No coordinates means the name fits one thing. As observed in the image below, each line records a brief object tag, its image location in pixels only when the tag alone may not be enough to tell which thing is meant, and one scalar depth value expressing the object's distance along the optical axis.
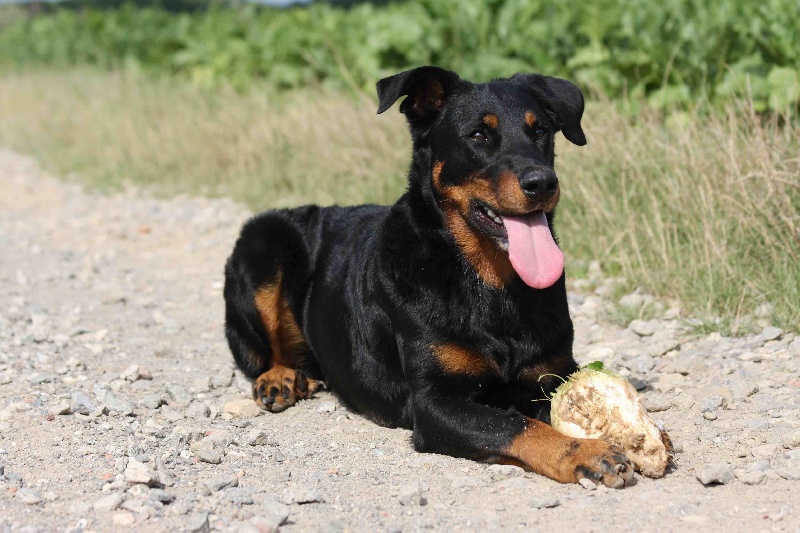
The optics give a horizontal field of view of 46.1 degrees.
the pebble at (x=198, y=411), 4.98
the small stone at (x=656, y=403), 4.88
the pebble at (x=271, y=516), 3.45
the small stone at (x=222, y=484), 3.87
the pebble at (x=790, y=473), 3.84
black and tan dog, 4.17
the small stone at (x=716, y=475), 3.80
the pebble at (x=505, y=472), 4.04
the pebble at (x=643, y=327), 6.08
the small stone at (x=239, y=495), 3.72
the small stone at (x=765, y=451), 4.12
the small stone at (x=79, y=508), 3.56
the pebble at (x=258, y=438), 4.55
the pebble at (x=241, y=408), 5.15
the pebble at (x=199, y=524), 3.42
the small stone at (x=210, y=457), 4.23
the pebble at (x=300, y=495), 3.71
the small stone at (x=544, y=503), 3.62
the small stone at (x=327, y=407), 5.27
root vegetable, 3.90
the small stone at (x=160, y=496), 3.70
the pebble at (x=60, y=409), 4.76
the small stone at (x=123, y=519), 3.49
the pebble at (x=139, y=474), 3.80
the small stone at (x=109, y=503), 3.60
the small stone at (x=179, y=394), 5.25
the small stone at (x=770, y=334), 5.56
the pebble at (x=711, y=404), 4.73
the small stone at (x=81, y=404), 4.84
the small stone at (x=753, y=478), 3.81
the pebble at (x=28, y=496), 3.65
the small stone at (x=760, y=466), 3.92
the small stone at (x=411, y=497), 3.73
